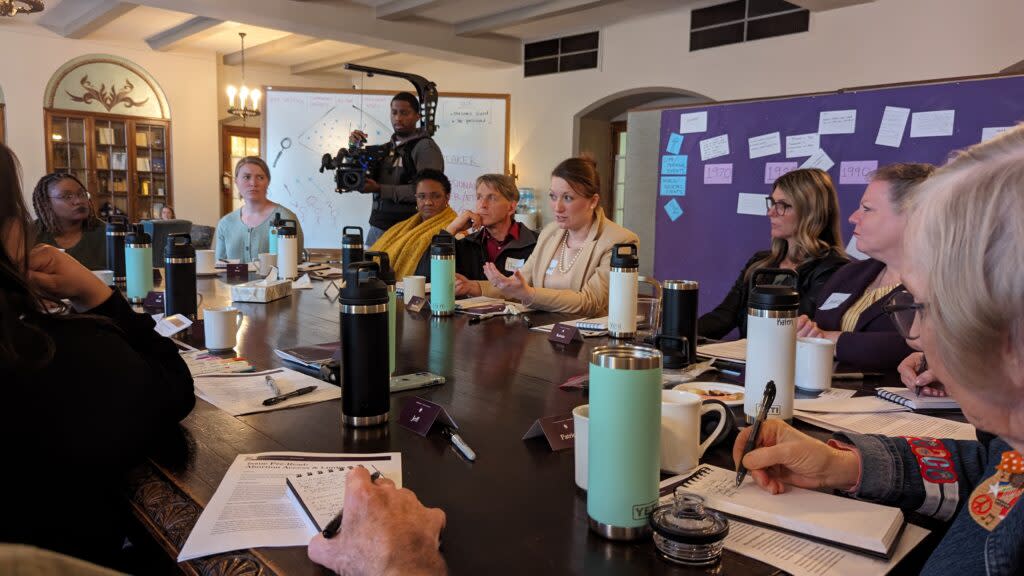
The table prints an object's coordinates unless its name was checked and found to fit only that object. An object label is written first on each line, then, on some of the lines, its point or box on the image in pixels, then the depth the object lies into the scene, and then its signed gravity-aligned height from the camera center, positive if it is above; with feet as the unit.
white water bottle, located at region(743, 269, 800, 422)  3.88 -0.66
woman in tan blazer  8.65 -0.39
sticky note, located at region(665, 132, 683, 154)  16.51 +1.73
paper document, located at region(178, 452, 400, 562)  2.59 -1.17
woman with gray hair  1.95 -0.25
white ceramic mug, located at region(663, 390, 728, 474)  3.14 -0.94
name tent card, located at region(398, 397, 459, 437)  3.73 -1.07
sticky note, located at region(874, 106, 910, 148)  13.08 +1.76
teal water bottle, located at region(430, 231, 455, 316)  7.47 -0.65
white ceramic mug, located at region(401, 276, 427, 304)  8.32 -0.85
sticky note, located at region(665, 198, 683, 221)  16.65 +0.20
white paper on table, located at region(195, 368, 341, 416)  4.21 -1.12
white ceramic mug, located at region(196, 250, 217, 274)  10.90 -0.79
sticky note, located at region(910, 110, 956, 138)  12.53 +1.76
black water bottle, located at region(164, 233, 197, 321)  6.75 -0.64
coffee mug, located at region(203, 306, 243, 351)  5.67 -0.93
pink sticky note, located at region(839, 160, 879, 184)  13.71 +0.99
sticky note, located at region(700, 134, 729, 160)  15.75 +1.59
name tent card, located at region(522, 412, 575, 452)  3.59 -1.09
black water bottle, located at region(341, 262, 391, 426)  3.72 -0.70
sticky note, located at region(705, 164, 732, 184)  15.74 +1.00
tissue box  8.38 -0.95
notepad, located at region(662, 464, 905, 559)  2.58 -1.12
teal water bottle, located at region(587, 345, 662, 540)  2.52 -0.80
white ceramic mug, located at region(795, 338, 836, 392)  4.68 -0.93
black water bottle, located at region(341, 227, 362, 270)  8.50 -0.41
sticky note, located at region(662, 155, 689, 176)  16.51 +1.24
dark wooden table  2.49 -1.16
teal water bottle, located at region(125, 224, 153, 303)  8.28 -0.65
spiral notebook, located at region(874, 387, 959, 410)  4.39 -1.09
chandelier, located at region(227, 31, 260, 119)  25.19 +4.02
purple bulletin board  12.30 +1.35
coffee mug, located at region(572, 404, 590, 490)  2.96 -0.92
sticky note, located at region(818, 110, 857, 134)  13.82 +1.93
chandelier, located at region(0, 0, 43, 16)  15.67 +4.44
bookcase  27.20 +1.99
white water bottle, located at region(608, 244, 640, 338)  6.30 -0.67
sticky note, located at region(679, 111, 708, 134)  16.07 +2.16
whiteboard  20.85 +2.23
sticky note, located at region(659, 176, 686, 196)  16.56 +0.76
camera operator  14.02 +0.98
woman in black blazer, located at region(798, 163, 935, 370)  5.59 -0.65
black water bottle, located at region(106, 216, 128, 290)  10.11 -0.49
